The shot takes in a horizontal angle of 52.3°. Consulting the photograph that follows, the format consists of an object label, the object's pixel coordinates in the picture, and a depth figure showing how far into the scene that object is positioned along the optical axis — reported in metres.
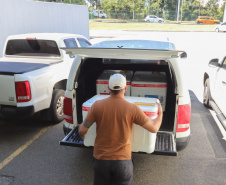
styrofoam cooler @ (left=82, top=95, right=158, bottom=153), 2.78
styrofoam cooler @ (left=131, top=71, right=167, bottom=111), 3.79
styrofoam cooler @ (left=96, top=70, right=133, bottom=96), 3.89
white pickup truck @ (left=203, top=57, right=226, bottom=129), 4.67
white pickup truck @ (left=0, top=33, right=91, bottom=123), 4.21
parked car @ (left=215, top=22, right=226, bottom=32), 31.84
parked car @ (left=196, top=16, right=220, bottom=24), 47.41
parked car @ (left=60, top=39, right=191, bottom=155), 2.93
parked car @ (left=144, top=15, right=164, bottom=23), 49.98
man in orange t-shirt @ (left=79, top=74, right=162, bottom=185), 2.22
